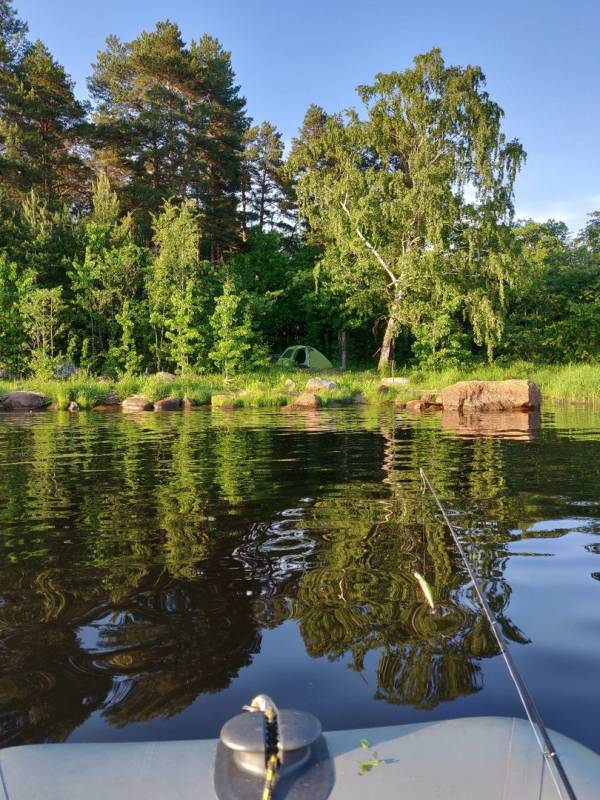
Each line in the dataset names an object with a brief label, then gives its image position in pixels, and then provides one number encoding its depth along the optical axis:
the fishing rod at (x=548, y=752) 1.35
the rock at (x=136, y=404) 20.22
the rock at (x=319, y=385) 23.53
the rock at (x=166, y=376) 24.72
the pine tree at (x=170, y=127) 35.69
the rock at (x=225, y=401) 20.86
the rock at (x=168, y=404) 20.11
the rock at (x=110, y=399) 21.39
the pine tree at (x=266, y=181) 43.66
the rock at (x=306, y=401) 21.02
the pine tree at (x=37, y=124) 32.03
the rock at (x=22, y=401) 20.42
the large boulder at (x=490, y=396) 18.91
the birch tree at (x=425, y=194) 26.91
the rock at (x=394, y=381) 25.45
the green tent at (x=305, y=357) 32.94
